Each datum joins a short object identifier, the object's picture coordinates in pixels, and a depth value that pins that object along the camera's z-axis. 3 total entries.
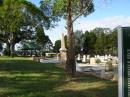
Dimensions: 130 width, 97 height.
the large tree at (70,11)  6.00
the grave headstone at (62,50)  13.73
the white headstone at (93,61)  13.19
